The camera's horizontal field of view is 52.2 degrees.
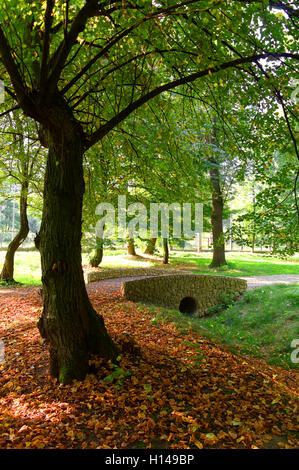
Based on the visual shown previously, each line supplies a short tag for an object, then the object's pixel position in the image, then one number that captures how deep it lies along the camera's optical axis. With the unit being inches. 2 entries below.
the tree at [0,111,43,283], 461.6
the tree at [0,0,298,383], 145.1
